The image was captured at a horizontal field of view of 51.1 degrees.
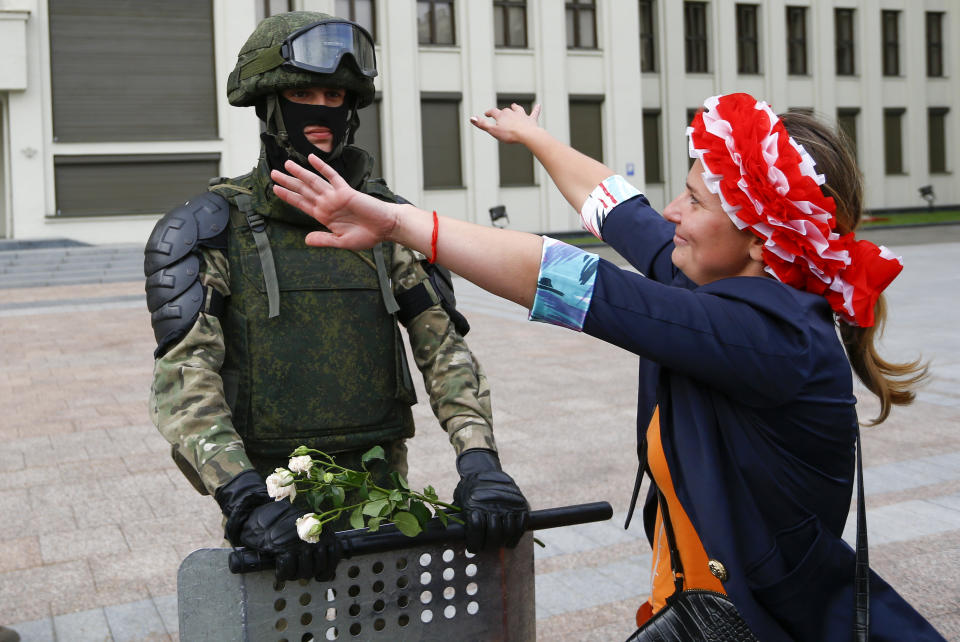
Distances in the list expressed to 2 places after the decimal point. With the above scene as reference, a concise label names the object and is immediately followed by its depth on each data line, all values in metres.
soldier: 2.38
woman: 1.68
